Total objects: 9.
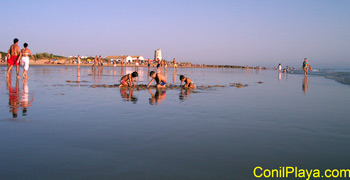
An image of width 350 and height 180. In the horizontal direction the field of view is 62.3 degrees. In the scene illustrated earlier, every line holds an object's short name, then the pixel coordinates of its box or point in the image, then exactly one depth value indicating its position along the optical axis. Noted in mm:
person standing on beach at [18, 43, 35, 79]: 17938
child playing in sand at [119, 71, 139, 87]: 14690
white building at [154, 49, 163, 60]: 84406
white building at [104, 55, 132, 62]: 123356
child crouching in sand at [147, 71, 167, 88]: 14850
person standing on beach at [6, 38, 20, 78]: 17422
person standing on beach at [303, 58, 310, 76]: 35044
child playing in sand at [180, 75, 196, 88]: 15019
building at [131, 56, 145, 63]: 126706
